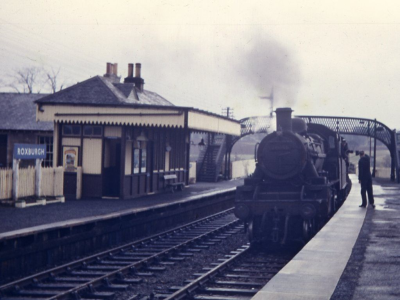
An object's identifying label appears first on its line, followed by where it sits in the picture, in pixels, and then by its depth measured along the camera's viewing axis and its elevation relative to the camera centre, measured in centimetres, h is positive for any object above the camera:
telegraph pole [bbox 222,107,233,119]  4884 +521
